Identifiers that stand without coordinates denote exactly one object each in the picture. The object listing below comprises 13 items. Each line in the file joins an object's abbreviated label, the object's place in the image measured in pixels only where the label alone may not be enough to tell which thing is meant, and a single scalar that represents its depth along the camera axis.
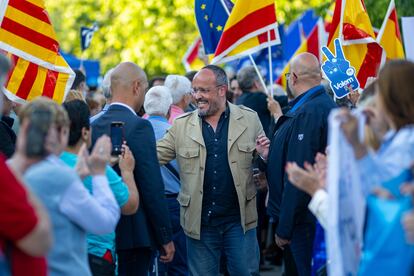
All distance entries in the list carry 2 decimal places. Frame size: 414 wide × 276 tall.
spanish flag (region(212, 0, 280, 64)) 11.80
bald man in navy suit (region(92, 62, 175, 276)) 8.72
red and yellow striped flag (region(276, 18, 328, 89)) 16.38
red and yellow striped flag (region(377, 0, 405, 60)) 12.32
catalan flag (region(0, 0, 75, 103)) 10.39
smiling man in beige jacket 10.19
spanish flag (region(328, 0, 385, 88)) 11.47
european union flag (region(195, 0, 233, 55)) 13.77
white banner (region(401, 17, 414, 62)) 11.83
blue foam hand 10.80
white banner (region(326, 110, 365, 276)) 5.98
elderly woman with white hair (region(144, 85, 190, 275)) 11.06
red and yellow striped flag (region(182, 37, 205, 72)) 20.24
